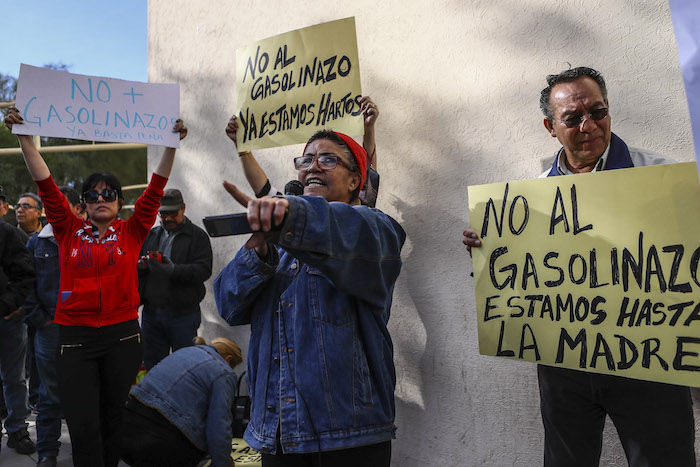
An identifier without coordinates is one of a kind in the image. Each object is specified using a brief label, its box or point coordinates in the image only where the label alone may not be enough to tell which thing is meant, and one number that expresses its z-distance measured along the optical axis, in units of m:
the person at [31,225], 4.57
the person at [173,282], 3.86
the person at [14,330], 3.57
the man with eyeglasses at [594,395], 1.56
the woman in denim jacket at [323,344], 1.51
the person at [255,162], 2.65
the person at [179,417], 2.63
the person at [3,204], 3.85
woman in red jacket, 2.75
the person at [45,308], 3.67
